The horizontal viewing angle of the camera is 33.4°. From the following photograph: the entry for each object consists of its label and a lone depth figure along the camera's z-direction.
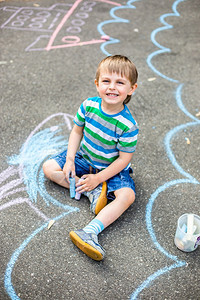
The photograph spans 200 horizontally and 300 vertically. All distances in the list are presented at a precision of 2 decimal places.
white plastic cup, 2.03
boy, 2.07
